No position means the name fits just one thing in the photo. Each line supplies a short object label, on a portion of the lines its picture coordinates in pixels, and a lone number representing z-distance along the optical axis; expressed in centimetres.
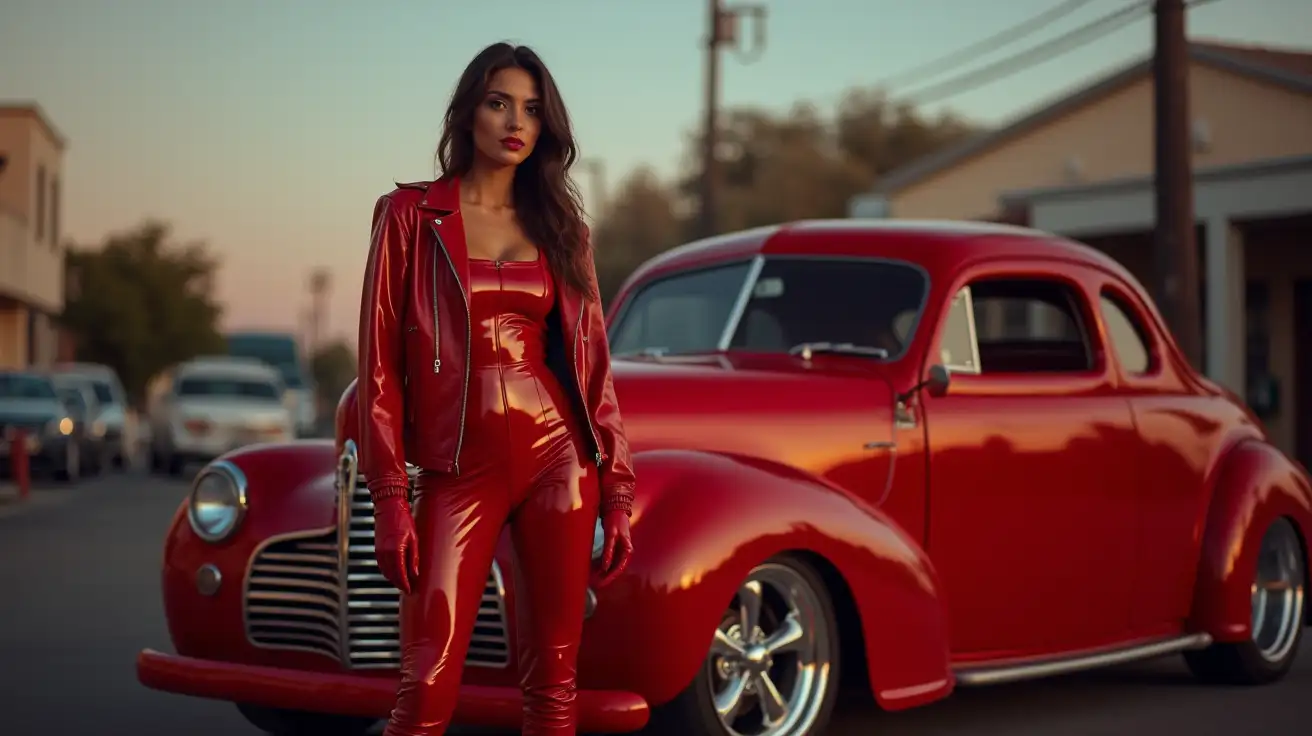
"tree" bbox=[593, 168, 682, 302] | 7269
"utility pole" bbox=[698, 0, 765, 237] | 3016
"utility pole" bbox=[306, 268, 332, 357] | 11408
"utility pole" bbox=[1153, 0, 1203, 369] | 1516
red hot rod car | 541
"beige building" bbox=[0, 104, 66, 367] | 4456
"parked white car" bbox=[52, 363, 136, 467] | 2997
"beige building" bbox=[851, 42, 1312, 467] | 2091
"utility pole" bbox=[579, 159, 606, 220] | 5900
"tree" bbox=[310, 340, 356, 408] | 14464
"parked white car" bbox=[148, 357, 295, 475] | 2706
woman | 406
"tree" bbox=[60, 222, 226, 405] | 8081
